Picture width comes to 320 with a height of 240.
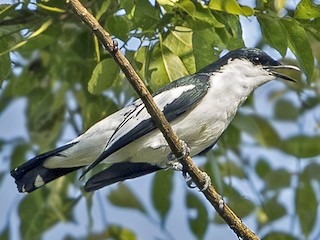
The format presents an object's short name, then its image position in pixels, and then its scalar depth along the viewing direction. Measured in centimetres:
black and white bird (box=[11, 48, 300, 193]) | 530
